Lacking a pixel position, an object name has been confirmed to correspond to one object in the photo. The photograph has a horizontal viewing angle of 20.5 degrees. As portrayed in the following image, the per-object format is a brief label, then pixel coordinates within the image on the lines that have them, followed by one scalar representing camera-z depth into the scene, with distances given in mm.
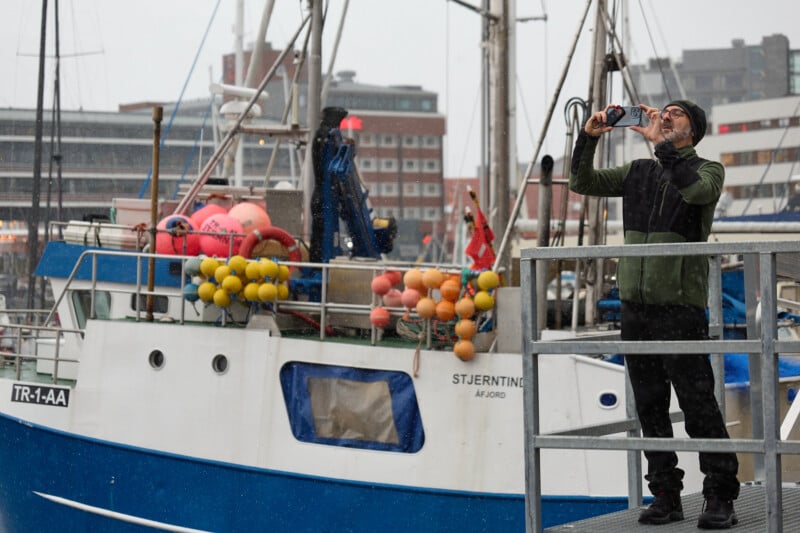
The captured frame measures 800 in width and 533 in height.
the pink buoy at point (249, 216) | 21074
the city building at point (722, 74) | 189173
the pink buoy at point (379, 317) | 18049
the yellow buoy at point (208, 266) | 18946
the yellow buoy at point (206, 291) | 18946
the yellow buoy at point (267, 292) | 18687
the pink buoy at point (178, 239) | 20959
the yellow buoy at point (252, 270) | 18802
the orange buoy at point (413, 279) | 17609
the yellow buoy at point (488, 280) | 17465
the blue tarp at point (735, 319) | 17954
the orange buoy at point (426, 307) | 17494
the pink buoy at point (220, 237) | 20657
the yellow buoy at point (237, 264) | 18774
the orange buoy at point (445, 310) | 17523
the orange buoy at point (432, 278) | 17523
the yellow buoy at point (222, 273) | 18831
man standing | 8539
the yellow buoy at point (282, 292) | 19133
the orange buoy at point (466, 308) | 17365
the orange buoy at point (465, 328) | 17336
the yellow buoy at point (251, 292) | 18759
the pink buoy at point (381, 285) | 18141
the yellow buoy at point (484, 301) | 17379
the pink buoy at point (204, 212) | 21748
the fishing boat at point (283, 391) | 17494
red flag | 18314
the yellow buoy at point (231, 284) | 18716
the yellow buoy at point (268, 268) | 18889
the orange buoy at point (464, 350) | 17422
